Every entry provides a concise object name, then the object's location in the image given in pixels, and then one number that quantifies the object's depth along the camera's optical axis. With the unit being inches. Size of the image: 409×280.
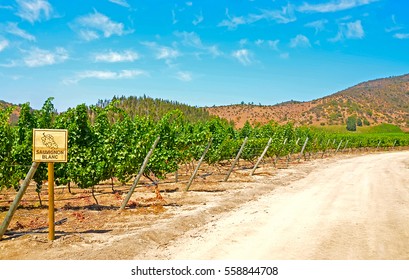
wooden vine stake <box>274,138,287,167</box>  1143.3
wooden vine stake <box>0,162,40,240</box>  297.1
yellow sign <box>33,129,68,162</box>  298.4
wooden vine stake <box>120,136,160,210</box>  436.5
